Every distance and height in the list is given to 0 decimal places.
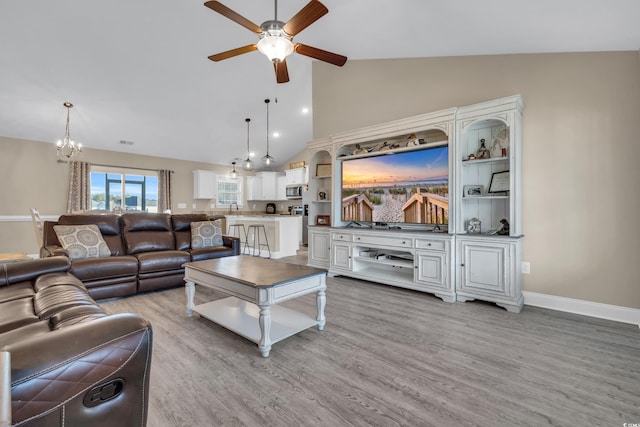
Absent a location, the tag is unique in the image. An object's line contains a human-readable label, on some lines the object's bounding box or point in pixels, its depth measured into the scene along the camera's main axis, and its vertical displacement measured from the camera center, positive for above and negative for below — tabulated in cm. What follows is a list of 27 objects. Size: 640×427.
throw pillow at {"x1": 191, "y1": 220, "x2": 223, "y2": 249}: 430 -32
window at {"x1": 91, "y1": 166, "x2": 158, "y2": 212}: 662 +57
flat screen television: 368 +34
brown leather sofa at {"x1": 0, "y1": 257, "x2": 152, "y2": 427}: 77 -47
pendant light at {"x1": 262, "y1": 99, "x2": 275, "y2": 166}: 523 +94
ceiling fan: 215 +144
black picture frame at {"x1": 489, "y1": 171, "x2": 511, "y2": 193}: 334 +34
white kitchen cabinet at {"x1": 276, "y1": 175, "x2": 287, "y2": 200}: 886 +75
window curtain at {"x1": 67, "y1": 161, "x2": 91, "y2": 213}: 611 +57
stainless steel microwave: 846 +61
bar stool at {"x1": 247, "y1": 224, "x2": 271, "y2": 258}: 672 -57
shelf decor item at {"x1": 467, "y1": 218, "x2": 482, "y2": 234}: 352 -16
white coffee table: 215 -63
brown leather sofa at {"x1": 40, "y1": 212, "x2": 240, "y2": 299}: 326 -51
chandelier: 474 +114
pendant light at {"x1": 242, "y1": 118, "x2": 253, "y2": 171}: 550 +90
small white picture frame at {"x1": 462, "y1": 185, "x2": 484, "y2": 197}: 353 +26
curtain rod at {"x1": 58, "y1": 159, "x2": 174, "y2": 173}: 606 +107
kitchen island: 645 -40
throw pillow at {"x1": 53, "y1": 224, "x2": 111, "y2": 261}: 337 -32
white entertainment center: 310 -19
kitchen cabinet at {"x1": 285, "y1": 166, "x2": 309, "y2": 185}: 823 +105
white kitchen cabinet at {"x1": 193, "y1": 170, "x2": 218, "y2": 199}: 784 +78
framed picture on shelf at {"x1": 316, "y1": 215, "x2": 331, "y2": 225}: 504 -13
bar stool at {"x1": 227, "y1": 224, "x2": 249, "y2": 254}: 706 -49
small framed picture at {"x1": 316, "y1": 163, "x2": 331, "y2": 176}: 506 +76
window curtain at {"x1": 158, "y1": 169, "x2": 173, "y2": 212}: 729 +60
